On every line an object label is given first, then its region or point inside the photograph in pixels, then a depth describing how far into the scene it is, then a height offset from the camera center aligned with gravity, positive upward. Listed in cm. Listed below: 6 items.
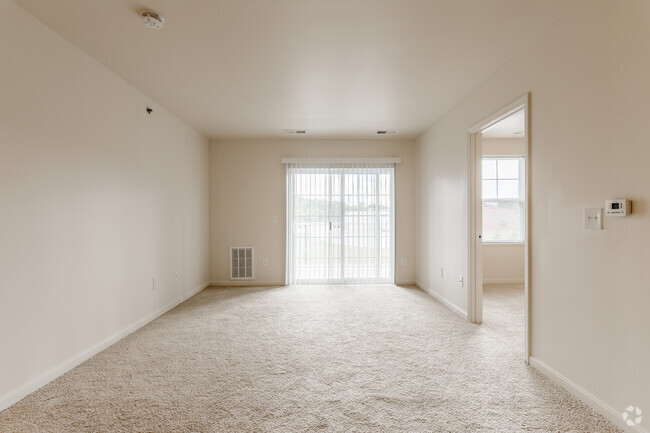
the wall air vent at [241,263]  554 -82
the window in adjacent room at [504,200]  579 +24
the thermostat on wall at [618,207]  171 +3
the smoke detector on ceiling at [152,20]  215 +132
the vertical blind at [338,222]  557 -13
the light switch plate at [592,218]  190 -3
